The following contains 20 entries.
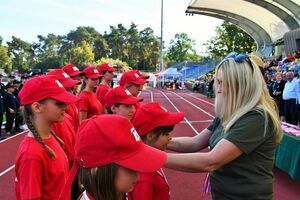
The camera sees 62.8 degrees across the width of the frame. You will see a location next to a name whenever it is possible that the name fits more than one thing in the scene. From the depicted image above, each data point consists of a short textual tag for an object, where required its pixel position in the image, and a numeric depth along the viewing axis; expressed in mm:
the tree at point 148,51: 64665
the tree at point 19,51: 61260
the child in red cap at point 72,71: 3648
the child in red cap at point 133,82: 3292
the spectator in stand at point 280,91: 8802
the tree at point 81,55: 53874
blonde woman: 1364
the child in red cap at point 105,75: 4044
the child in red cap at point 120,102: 2420
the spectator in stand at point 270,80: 9914
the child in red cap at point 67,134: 2138
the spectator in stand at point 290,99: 7788
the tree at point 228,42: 38487
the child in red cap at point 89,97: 3260
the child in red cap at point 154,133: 1356
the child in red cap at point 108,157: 925
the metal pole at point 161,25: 36009
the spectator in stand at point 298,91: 7534
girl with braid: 1470
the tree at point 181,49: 67742
